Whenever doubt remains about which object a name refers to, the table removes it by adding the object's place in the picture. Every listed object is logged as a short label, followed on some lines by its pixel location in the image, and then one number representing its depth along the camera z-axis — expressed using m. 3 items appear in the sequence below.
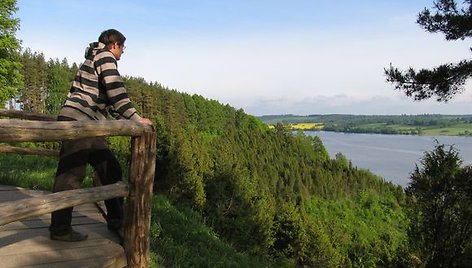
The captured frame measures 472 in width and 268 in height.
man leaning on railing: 4.02
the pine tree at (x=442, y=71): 9.34
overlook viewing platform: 3.53
